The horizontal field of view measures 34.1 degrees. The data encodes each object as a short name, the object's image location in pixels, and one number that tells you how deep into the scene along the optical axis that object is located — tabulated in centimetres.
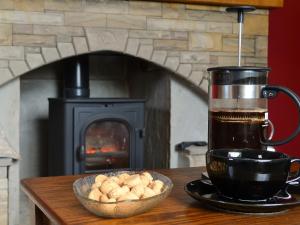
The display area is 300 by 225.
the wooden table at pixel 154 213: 82
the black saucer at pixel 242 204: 84
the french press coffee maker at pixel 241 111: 104
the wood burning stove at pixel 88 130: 236
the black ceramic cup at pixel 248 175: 85
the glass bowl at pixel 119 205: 79
